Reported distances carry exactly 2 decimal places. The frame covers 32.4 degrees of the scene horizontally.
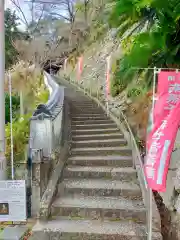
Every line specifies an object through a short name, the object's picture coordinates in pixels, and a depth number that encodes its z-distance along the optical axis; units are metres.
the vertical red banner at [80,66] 17.79
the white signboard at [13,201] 5.34
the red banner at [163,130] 4.26
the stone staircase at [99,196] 5.30
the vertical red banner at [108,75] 10.89
